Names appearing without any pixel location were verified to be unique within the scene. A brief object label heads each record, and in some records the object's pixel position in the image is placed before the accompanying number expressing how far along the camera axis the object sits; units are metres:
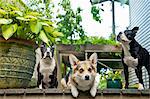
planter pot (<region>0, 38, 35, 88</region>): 3.26
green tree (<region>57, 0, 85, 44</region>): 5.09
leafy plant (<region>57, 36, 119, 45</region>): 5.34
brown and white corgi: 3.22
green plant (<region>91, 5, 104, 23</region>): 5.36
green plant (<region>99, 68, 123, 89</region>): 4.60
